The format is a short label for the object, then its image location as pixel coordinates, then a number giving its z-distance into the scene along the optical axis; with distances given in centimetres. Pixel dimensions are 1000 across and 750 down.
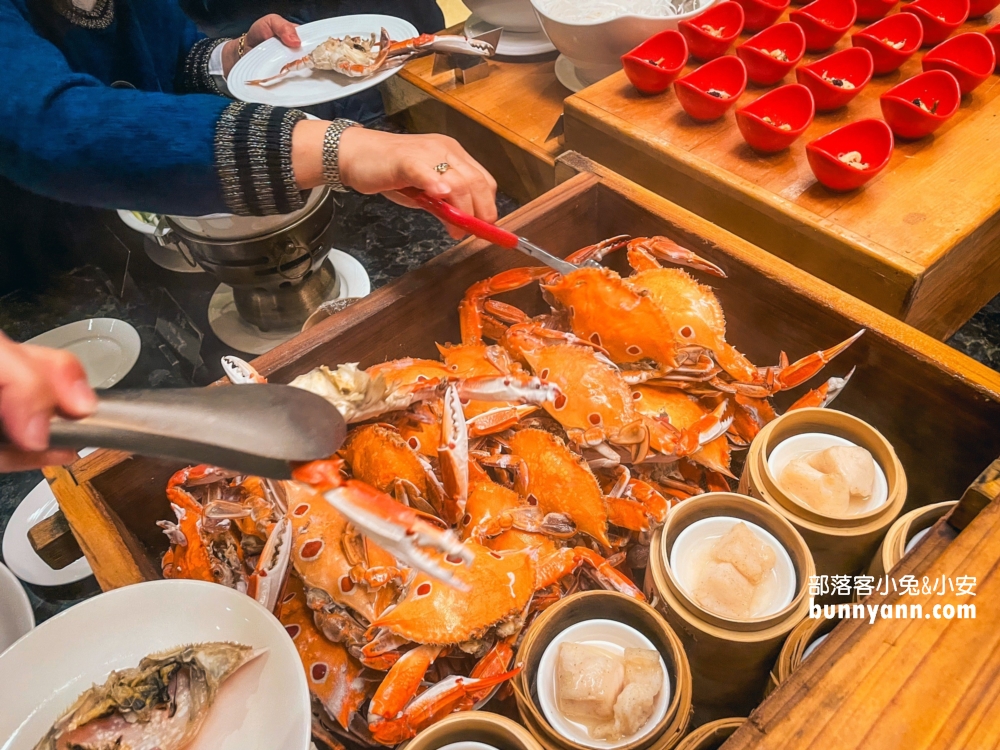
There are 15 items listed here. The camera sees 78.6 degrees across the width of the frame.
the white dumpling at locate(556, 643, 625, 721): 80
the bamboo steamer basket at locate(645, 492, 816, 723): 84
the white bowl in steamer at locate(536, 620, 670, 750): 79
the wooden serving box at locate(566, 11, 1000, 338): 129
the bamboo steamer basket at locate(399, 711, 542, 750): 76
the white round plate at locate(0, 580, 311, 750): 74
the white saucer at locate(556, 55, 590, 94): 204
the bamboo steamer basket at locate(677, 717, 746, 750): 80
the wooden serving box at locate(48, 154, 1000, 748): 54
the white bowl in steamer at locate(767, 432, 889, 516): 102
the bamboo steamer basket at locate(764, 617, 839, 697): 84
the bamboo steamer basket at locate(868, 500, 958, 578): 88
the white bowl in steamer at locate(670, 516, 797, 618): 88
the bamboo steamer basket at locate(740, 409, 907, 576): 93
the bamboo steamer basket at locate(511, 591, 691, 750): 78
